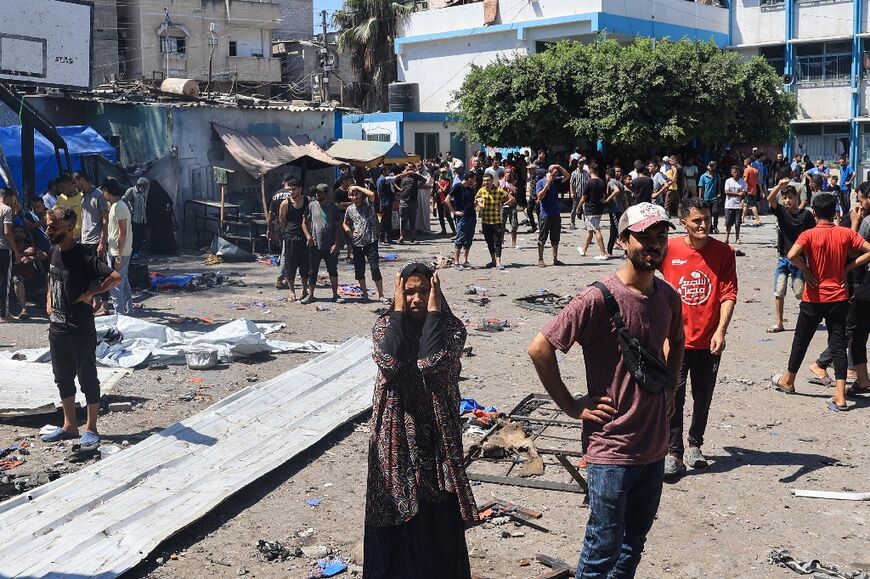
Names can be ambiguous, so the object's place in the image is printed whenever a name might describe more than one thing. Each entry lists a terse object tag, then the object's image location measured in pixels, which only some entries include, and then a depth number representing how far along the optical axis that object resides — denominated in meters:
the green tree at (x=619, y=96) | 29.17
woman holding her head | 4.55
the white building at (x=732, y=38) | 37.44
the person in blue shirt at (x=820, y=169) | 25.86
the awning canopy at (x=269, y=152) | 22.48
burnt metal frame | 6.11
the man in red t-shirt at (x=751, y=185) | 24.08
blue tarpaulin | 18.16
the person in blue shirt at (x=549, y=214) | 17.27
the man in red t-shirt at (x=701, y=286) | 6.34
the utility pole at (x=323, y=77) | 36.84
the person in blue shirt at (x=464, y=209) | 16.83
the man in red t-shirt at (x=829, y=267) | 8.02
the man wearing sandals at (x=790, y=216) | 10.16
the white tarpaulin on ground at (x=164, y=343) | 10.03
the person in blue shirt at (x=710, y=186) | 22.14
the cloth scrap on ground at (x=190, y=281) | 15.34
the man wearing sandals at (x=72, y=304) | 7.11
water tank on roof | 42.31
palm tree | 47.38
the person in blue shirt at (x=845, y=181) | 27.31
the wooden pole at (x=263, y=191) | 22.45
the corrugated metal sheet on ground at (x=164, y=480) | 5.33
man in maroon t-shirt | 3.92
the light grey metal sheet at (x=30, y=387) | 7.94
